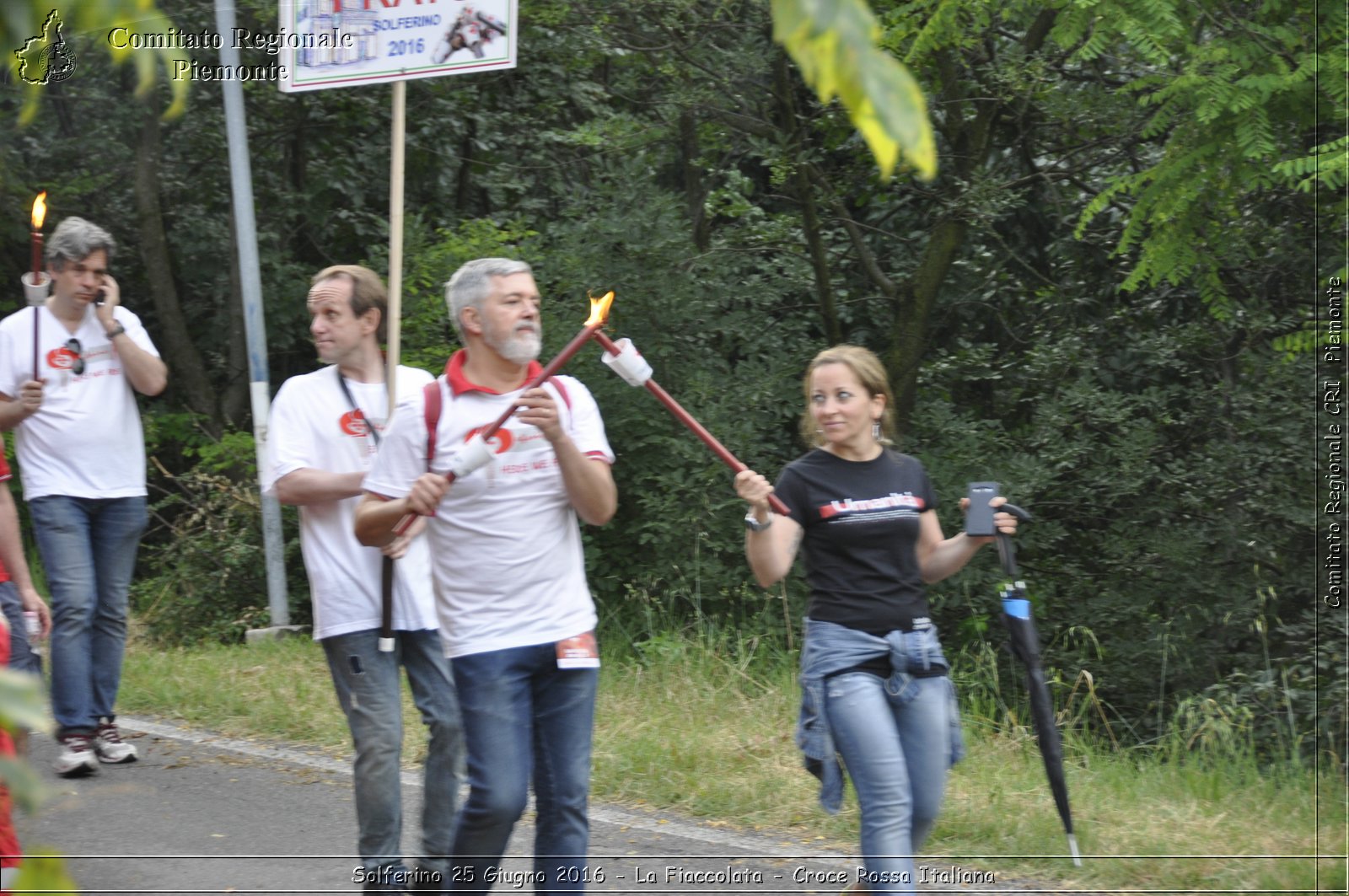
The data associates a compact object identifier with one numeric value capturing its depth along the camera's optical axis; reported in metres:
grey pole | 17.69
